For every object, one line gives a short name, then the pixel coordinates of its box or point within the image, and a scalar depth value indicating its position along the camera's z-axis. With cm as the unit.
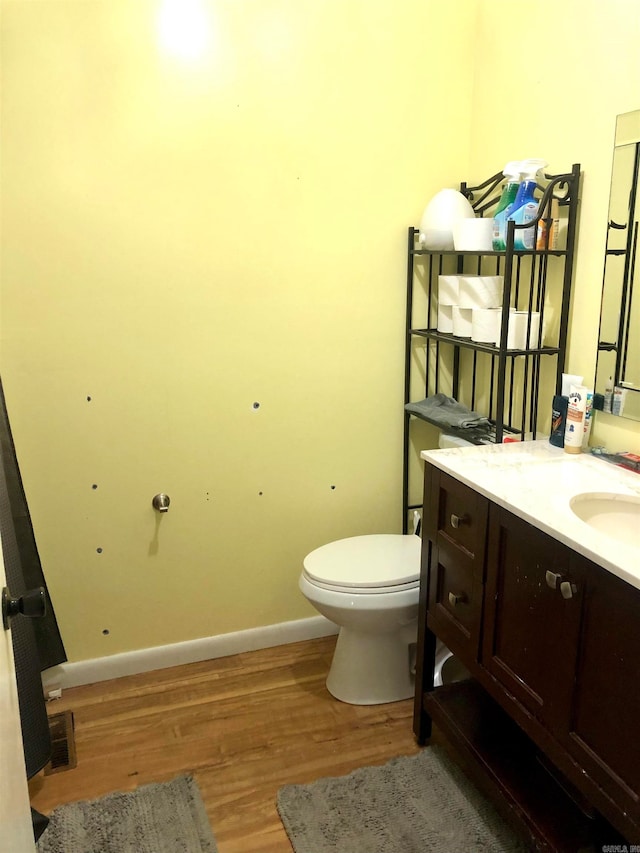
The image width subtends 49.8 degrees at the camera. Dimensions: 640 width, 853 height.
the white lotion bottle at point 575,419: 183
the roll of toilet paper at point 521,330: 197
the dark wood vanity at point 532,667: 123
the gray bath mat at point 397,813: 167
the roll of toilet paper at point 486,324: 203
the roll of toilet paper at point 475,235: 205
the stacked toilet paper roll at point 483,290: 209
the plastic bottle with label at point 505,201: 196
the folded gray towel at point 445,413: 222
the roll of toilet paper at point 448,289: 225
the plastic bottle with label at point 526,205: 190
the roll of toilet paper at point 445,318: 236
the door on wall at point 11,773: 100
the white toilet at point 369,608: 206
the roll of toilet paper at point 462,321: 219
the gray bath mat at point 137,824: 167
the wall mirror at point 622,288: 172
